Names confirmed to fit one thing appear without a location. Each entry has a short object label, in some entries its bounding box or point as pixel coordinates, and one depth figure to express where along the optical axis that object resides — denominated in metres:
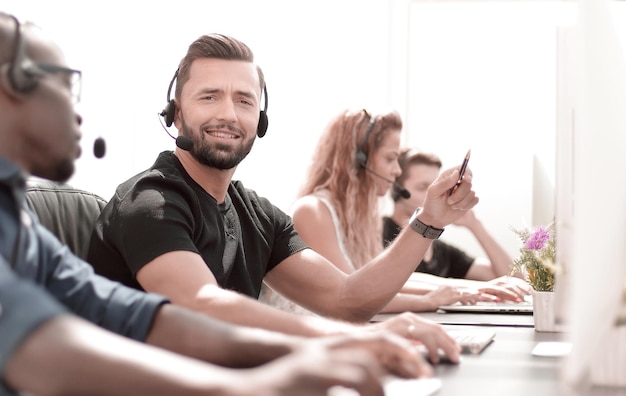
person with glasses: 1.17
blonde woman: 3.02
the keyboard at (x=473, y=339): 2.04
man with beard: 2.19
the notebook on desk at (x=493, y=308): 2.73
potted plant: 2.36
